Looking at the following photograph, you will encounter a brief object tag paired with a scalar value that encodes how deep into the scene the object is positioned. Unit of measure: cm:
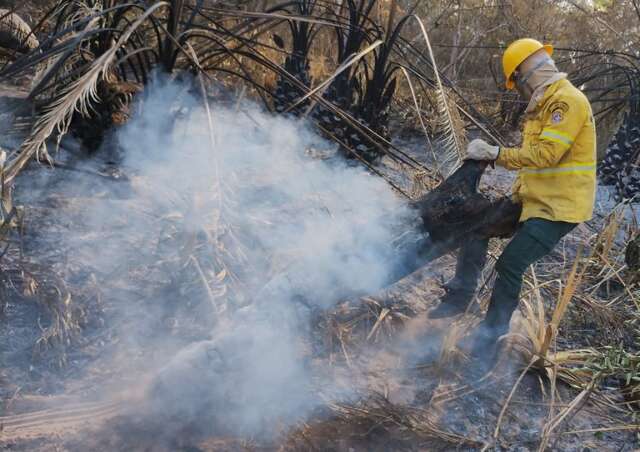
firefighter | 327
